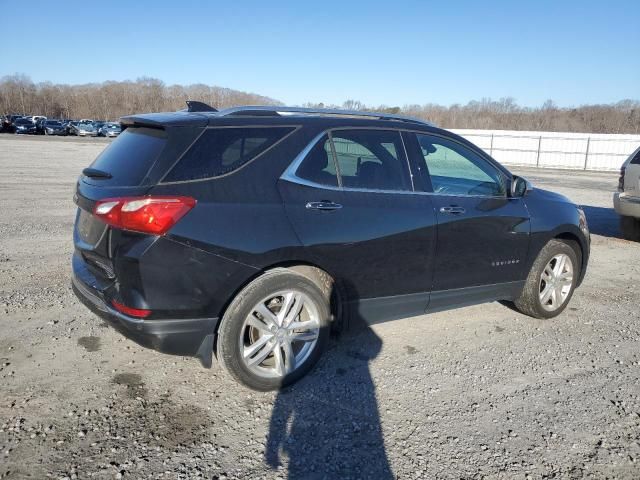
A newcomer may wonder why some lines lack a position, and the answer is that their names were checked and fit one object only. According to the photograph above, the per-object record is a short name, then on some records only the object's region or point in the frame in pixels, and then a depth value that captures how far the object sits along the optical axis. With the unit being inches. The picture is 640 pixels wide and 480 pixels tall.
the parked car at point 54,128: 1945.4
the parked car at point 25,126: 1871.3
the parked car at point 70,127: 2049.7
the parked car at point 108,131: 2138.3
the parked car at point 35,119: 1959.3
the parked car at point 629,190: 312.2
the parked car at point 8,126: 1855.3
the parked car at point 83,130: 2071.9
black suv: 113.4
